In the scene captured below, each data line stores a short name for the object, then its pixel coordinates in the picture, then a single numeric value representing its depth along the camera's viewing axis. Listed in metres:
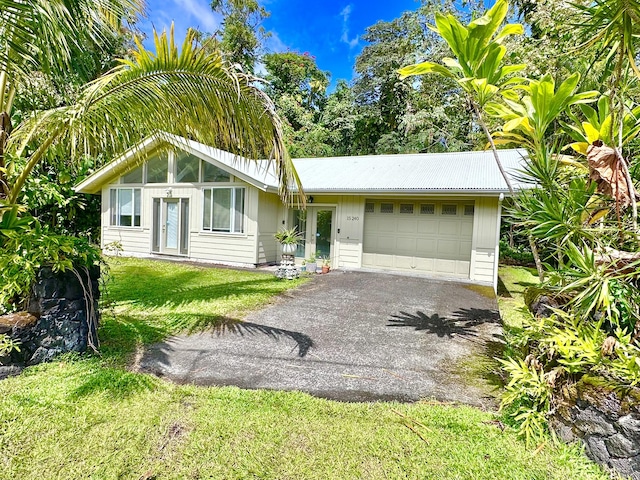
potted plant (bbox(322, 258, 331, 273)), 10.76
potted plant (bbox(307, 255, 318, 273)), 10.90
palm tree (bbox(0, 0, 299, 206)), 3.10
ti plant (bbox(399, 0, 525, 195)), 3.05
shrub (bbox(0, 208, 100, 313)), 3.27
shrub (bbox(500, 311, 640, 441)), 2.49
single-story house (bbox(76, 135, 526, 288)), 9.95
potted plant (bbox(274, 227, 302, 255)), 9.60
